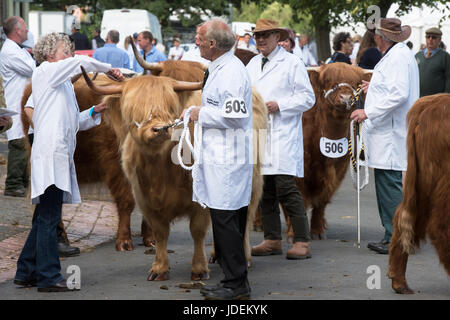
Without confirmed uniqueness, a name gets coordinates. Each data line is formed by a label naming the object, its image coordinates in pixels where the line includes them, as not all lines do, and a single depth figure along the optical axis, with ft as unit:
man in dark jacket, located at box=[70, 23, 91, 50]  62.81
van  99.14
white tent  86.38
